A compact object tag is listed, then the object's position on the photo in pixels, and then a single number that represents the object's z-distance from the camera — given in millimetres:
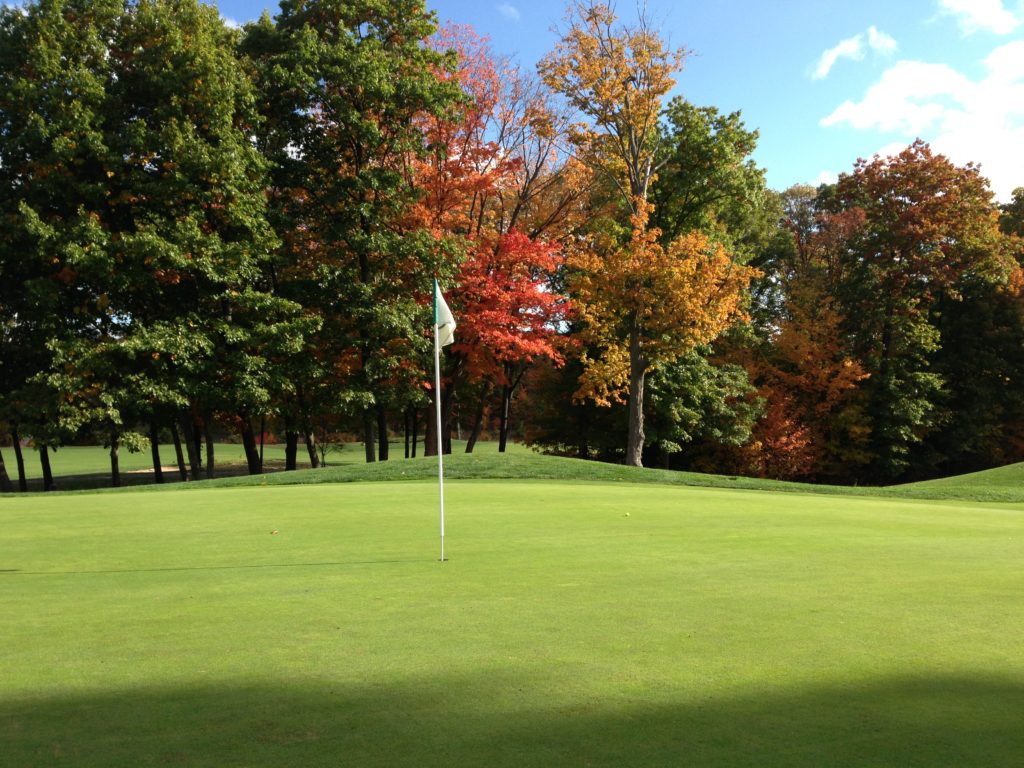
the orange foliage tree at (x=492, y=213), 26641
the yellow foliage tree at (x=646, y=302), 24969
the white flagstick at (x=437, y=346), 7395
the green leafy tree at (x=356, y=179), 24656
